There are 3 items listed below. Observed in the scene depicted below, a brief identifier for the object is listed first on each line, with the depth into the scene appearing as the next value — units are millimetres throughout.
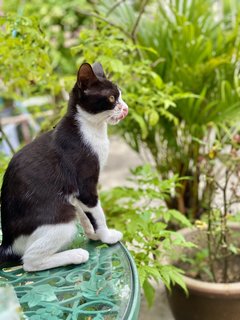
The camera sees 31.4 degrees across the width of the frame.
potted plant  1742
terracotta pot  1722
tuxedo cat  1172
